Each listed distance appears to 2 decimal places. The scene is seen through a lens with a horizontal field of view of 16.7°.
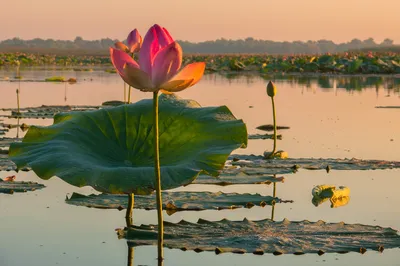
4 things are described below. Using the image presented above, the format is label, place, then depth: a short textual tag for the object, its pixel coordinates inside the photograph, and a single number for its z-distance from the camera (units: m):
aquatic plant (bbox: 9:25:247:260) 4.26
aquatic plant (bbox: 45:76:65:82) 25.40
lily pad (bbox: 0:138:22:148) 9.34
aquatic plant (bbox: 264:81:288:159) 8.91
